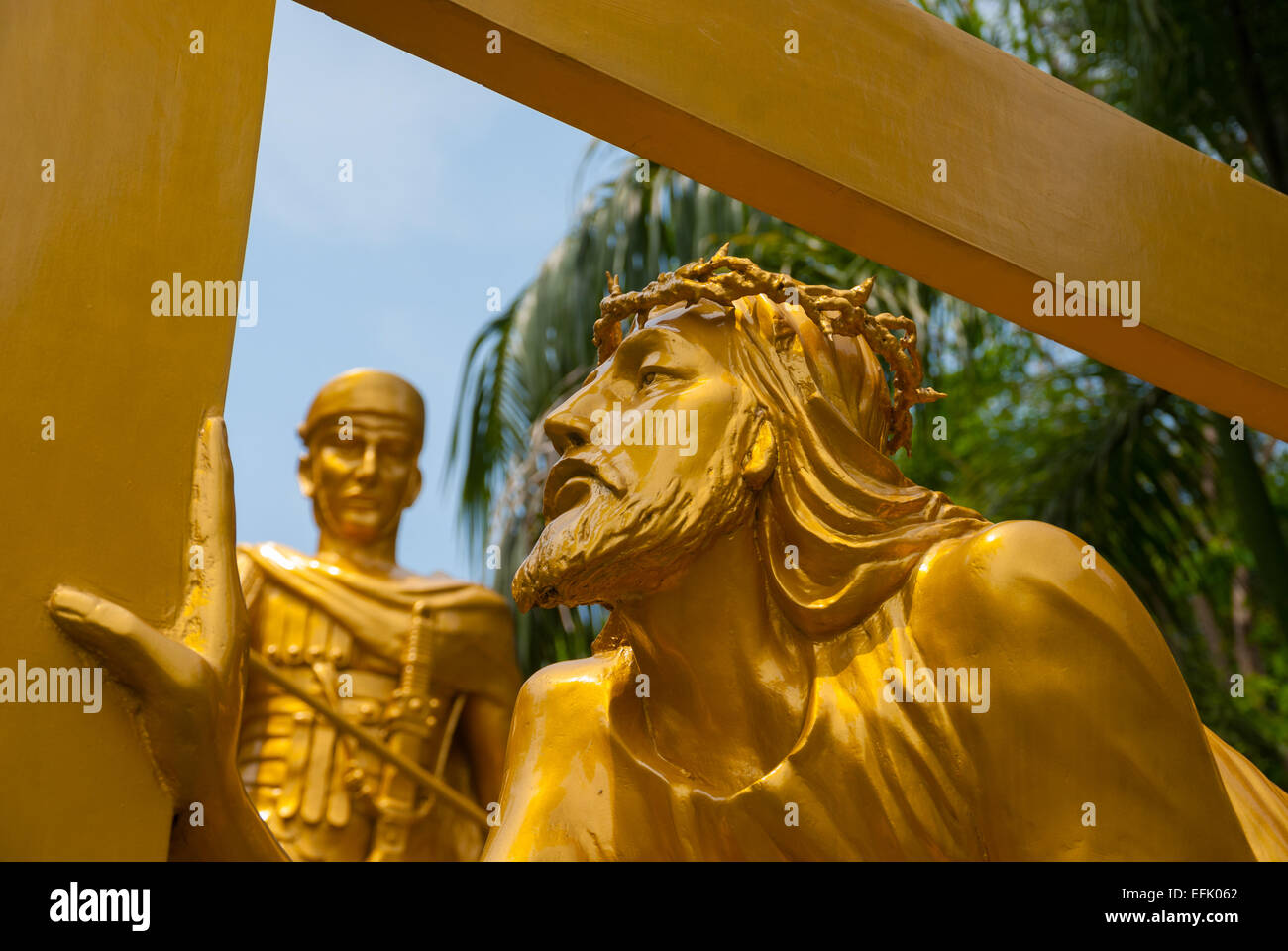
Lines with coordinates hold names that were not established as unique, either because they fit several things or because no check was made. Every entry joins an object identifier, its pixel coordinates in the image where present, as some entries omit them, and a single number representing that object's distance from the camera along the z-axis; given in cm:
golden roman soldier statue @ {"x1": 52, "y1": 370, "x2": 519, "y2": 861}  467
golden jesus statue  195
